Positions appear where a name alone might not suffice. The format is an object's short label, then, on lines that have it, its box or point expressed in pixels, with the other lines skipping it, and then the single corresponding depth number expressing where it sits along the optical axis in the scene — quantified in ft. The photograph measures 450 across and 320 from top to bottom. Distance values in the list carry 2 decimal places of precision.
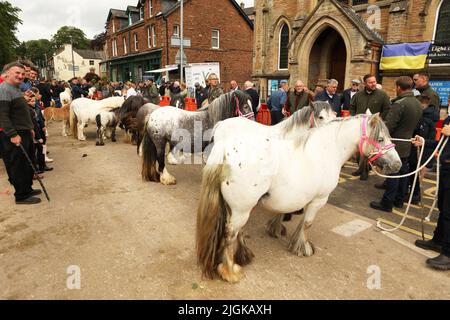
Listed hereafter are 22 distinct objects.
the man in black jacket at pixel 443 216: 10.27
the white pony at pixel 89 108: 31.01
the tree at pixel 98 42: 200.54
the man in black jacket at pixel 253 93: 24.16
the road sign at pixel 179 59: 45.12
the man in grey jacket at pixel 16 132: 14.07
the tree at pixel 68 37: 256.32
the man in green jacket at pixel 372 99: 18.76
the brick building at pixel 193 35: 83.97
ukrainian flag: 38.45
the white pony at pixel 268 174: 8.63
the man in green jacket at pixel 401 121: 14.53
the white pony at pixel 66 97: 41.29
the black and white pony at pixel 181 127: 16.21
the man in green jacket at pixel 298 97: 23.20
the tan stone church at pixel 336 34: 39.17
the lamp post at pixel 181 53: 43.73
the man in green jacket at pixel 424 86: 17.15
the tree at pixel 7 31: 108.58
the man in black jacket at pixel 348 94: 25.70
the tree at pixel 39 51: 285.02
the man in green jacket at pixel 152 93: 46.45
